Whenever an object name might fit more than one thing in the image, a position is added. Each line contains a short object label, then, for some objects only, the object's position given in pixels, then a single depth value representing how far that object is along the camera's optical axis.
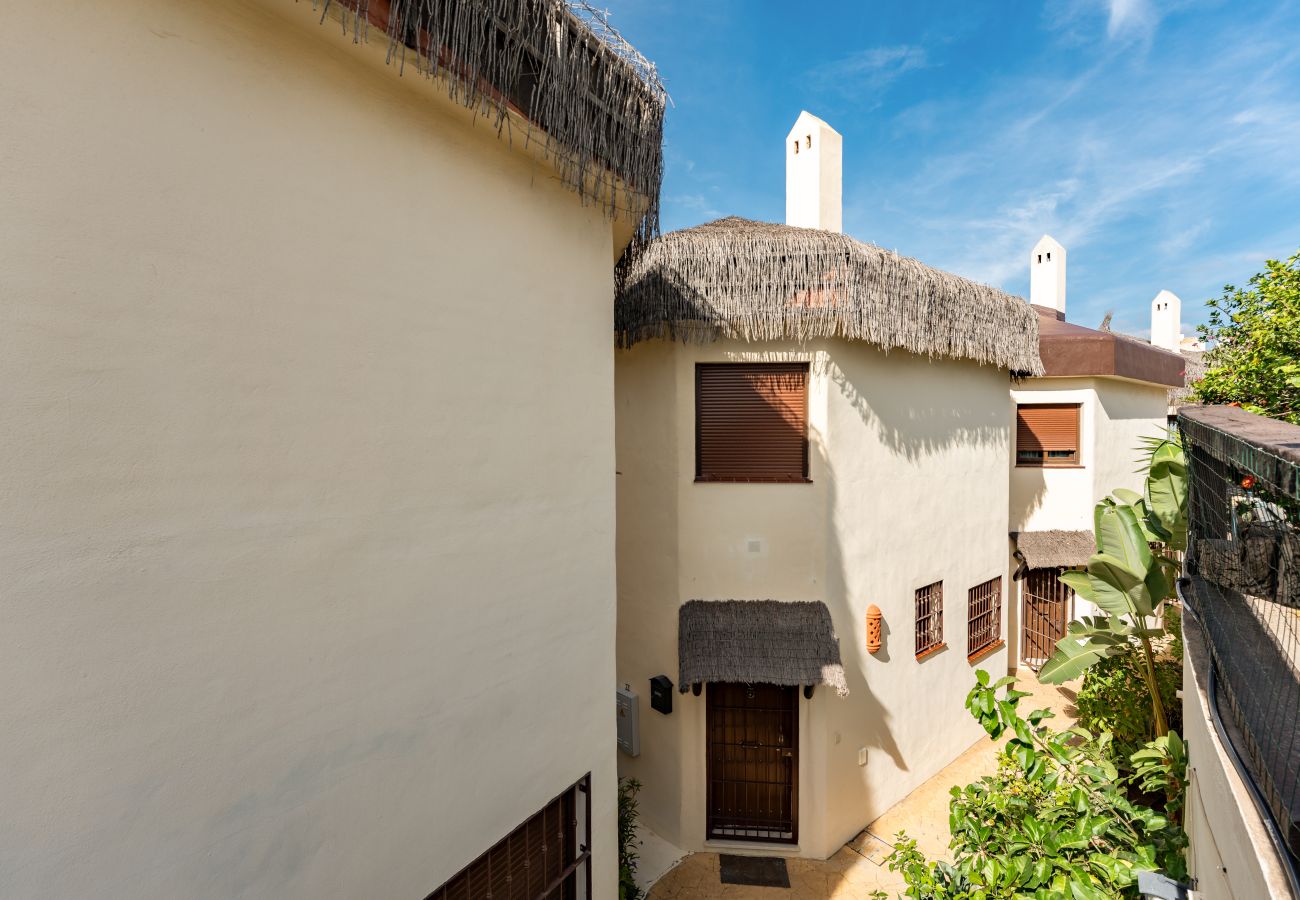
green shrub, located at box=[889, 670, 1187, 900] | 3.36
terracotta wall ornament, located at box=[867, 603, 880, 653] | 7.12
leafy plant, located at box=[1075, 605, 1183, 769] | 6.98
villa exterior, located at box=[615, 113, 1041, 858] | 6.62
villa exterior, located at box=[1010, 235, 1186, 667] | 10.44
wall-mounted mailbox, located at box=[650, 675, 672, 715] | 7.13
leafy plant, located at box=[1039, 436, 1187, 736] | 5.75
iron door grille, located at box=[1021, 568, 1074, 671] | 11.21
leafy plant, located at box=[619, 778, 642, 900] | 5.79
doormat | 6.69
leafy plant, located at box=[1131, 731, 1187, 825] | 4.50
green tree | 7.18
